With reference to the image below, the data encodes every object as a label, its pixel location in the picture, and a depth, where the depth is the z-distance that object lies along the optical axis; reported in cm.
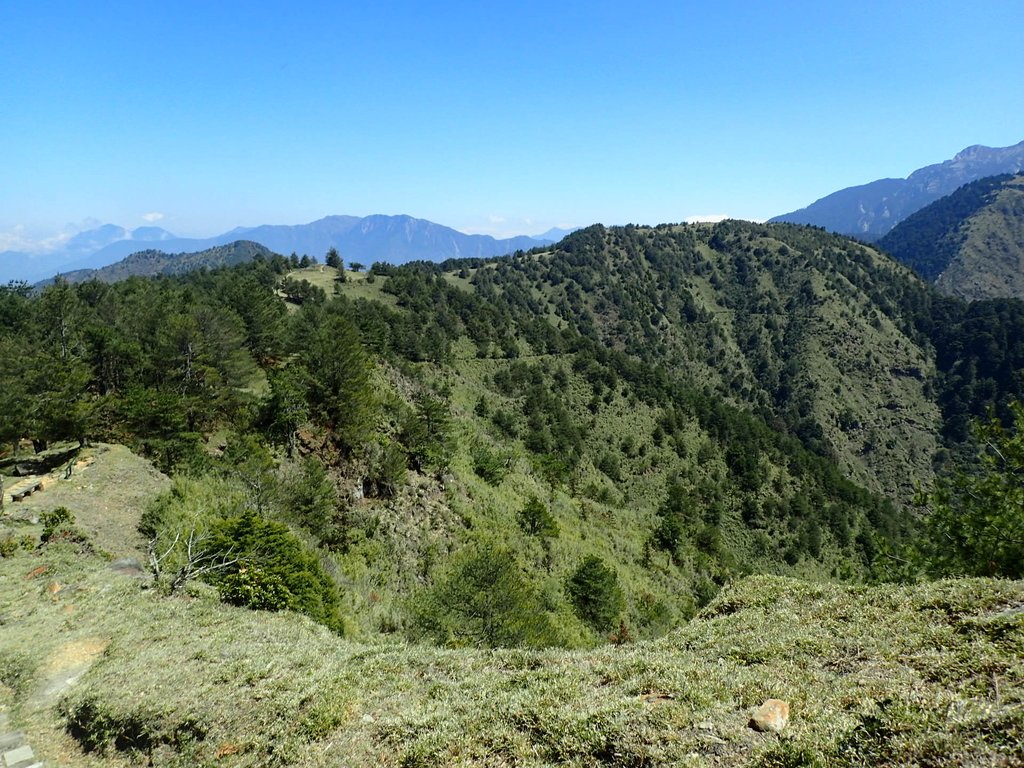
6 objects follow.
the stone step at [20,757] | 888
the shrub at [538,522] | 3881
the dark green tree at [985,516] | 1271
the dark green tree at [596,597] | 3052
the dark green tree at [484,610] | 2052
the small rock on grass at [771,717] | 602
